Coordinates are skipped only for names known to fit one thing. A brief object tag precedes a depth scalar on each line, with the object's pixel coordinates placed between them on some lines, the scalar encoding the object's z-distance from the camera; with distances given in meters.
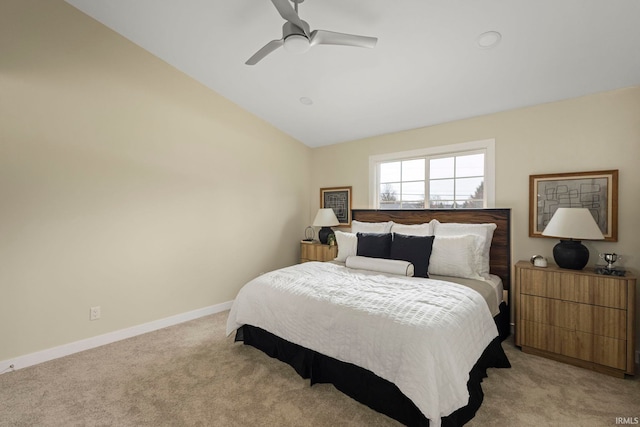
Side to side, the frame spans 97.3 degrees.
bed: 1.56
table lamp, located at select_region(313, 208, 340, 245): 4.35
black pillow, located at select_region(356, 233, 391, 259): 3.11
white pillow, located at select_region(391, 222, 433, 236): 3.31
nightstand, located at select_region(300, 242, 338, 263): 4.25
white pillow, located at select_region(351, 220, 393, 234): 3.69
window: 3.36
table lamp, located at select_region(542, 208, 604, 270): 2.37
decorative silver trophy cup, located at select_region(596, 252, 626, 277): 2.32
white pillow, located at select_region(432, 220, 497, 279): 2.96
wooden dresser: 2.21
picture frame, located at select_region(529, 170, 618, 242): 2.57
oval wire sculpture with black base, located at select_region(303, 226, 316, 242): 5.01
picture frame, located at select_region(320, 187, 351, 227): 4.54
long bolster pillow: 2.76
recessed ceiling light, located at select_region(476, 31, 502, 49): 2.17
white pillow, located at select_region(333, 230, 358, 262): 3.45
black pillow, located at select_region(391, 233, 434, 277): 2.77
